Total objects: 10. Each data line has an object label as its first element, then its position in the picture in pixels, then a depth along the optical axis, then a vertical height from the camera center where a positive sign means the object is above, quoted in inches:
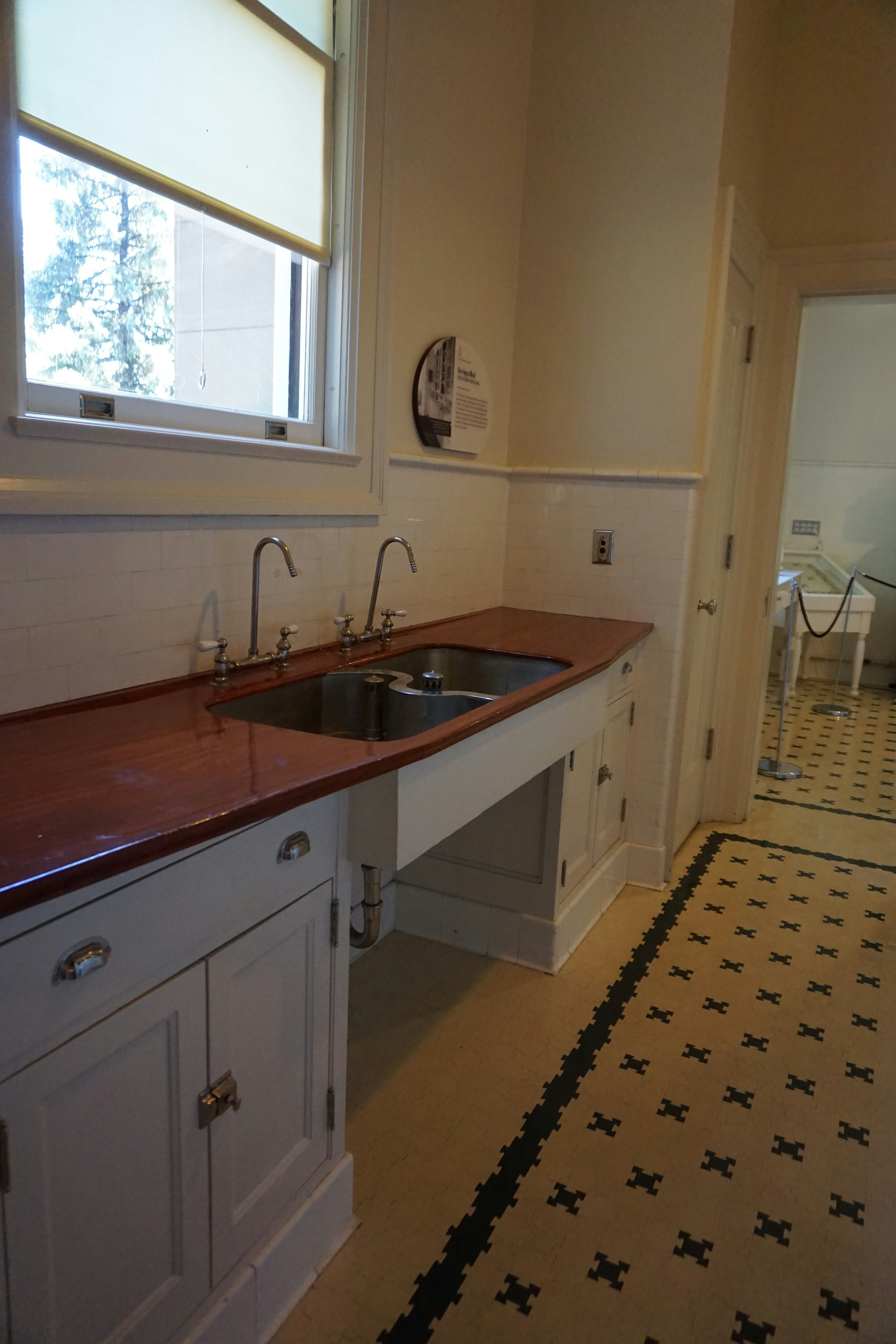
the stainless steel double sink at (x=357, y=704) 83.4 -19.4
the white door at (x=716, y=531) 136.8 -2.4
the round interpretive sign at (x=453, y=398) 114.0 +13.4
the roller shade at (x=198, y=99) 66.1 +31.4
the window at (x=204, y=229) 68.0 +22.7
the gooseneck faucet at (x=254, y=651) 81.1 -14.3
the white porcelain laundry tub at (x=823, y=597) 269.3 -21.6
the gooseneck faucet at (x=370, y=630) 99.8 -14.5
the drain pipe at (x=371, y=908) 78.8 -34.6
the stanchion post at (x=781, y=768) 193.6 -52.5
